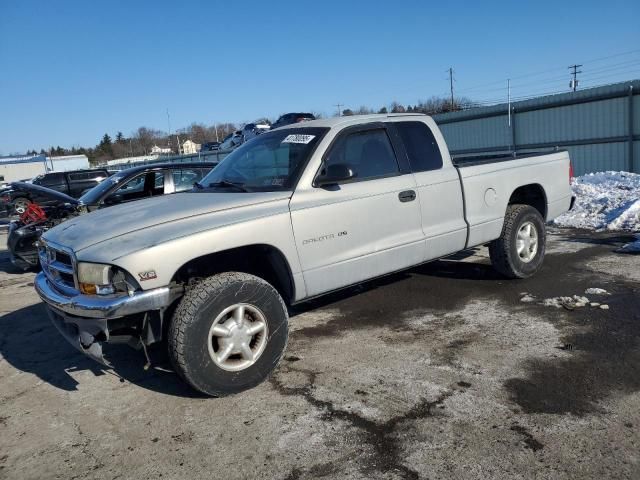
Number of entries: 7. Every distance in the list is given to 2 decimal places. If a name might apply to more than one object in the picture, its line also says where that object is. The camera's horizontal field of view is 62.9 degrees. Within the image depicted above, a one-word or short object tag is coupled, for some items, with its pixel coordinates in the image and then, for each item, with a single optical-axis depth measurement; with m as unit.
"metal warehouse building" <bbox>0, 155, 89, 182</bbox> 54.54
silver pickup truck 3.42
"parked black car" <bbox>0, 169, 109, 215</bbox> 19.22
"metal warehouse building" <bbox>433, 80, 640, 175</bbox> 14.08
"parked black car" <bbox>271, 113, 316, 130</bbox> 24.94
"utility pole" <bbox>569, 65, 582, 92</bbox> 53.34
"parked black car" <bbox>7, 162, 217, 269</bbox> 8.20
